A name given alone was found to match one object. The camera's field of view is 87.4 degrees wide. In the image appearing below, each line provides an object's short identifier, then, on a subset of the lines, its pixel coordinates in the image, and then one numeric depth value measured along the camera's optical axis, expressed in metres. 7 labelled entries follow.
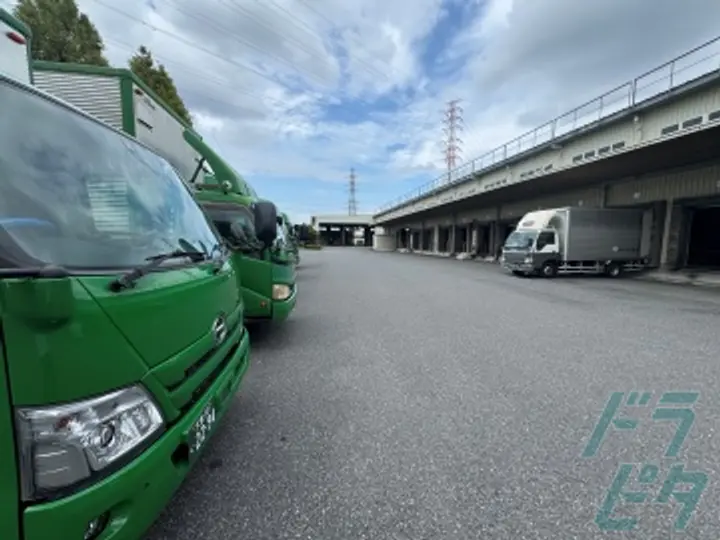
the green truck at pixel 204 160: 4.61
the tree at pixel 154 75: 19.39
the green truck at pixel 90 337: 1.12
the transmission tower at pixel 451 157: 54.44
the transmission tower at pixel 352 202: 98.25
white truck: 16.75
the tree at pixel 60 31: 15.96
